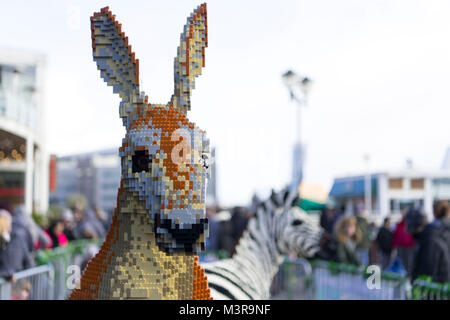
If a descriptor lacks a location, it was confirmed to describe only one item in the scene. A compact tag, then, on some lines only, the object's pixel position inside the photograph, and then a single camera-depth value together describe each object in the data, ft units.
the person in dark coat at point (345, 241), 22.15
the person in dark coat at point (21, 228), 19.44
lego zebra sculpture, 11.73
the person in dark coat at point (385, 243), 33.06
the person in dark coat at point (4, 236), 16.49
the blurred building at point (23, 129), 27.81
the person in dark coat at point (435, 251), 17.02
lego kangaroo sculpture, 5.59
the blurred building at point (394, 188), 64.44
